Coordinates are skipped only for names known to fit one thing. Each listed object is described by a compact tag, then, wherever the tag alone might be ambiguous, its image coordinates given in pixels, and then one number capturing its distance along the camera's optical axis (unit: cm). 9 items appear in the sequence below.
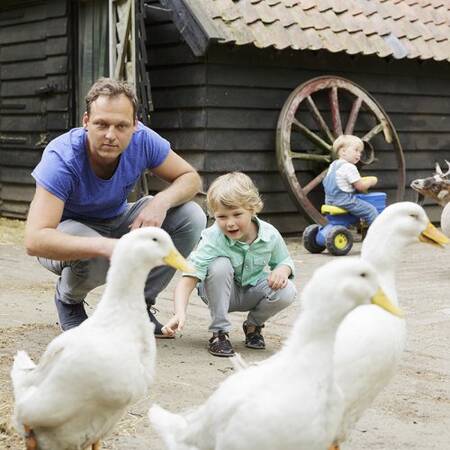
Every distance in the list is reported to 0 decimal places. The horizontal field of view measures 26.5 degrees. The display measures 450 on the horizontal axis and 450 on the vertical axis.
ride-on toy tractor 876
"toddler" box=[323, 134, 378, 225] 884
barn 949
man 412
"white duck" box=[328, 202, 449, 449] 287
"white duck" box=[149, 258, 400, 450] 238
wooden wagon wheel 968
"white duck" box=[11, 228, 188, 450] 278
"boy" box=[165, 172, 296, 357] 457
